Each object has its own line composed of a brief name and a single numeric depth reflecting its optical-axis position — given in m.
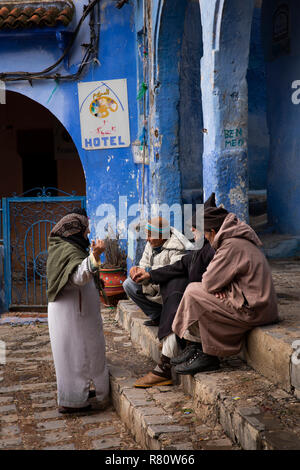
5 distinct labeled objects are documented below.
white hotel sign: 8.48
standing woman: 4.49
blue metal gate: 8.21
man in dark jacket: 4.51
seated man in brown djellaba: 3.95
